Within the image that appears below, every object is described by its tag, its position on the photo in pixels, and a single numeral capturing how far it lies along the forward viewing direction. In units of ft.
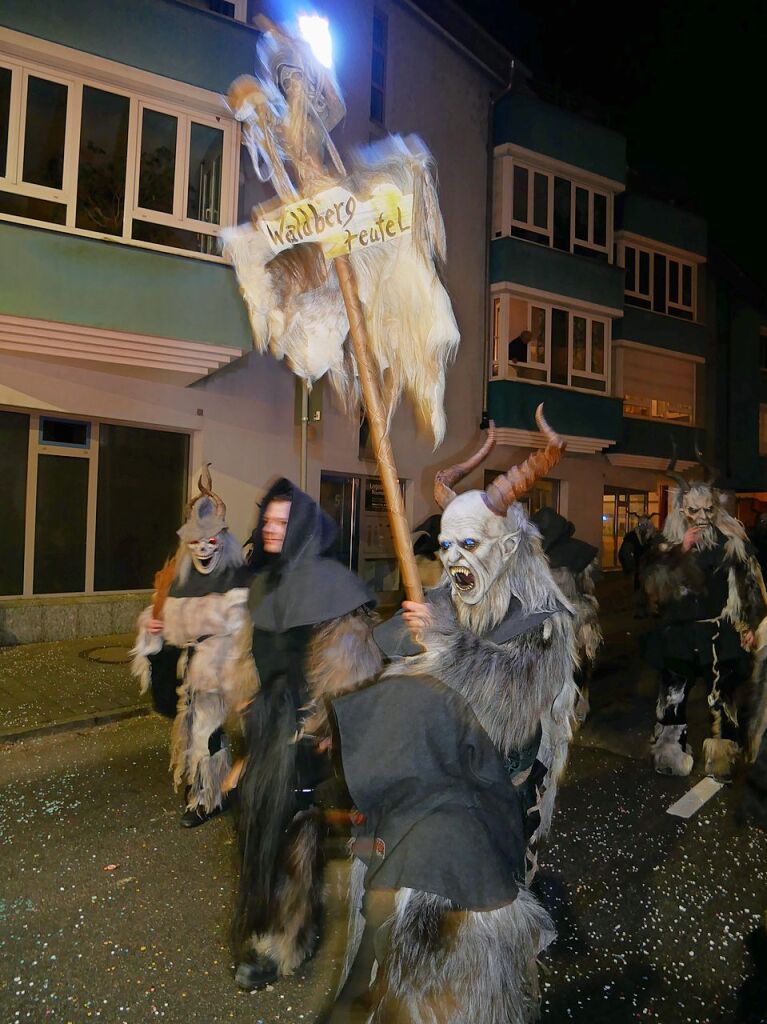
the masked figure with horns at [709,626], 18.40
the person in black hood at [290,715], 9.95
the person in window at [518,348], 56.24
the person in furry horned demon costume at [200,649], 14.83
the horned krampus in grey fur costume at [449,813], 6.66
